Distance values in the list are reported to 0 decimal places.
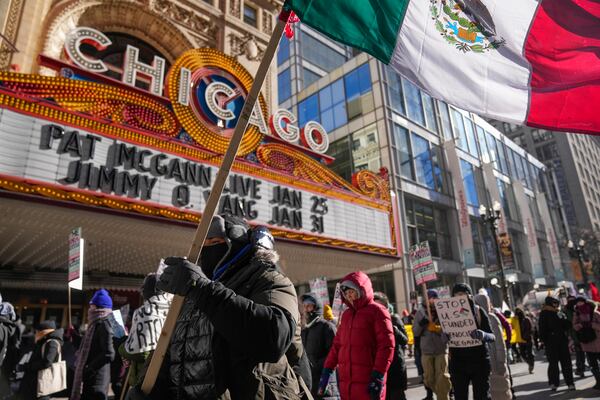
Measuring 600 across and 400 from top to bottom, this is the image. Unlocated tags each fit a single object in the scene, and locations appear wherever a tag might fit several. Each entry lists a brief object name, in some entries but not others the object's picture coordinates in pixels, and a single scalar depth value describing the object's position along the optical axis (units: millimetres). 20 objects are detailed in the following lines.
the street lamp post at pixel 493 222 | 15798
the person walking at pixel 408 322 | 15342
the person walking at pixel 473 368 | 4957
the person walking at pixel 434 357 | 6544
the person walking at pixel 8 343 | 5180
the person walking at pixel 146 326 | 3646
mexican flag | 3316
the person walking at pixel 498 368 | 5738
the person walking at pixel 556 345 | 7691
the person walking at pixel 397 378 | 5430
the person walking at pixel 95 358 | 4859
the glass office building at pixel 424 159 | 25812
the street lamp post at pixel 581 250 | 21811
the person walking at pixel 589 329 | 7812
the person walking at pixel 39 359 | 4887
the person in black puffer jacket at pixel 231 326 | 1708
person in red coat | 3971
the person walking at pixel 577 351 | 9638
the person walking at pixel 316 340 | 5316
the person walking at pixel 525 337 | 10711
